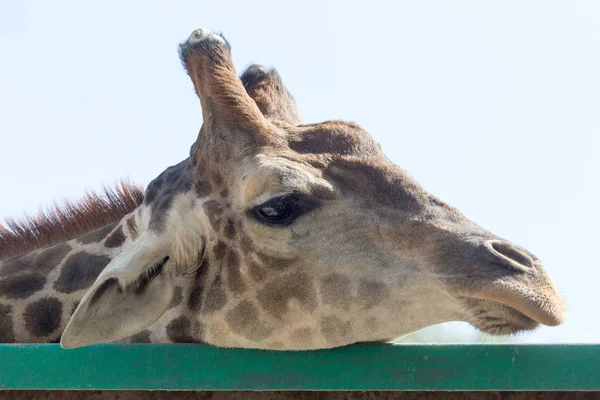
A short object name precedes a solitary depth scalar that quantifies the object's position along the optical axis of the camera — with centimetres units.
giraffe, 605
